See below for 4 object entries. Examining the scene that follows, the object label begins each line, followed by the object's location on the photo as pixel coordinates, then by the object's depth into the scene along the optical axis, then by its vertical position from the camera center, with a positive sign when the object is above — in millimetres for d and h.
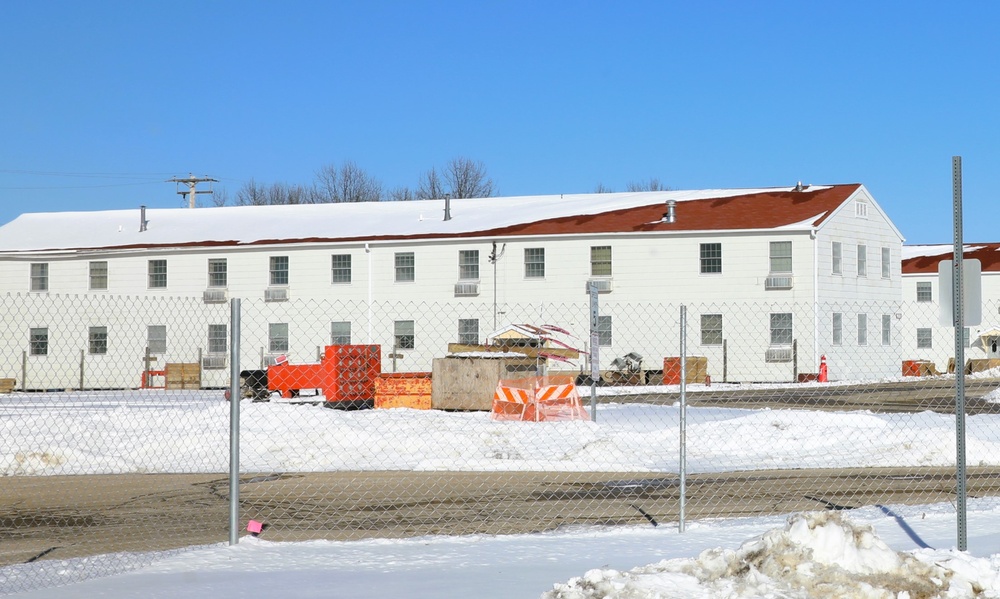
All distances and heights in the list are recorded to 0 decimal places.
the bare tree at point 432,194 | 99850 +13188
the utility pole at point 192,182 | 82688 +11727
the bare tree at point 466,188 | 98500 +13402
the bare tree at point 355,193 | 103875 +13631
